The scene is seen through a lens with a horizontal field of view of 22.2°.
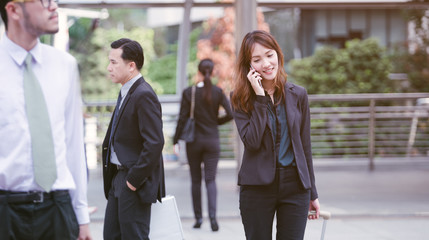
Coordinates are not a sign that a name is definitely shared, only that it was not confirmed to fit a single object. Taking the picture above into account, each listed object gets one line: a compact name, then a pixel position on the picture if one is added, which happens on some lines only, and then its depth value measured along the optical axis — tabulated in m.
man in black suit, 6.82
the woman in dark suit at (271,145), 6.17
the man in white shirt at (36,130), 4.18
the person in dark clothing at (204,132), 12.02
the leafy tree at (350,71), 30.89
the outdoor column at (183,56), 19.55
